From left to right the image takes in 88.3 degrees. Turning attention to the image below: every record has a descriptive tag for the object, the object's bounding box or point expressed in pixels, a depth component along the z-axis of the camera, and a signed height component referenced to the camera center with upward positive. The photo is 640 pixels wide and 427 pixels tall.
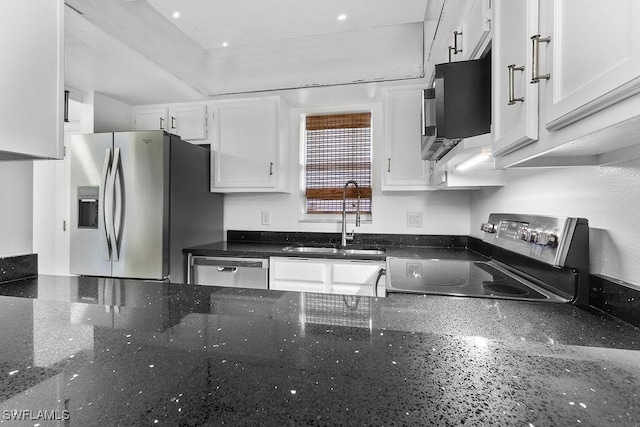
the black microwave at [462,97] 1.30 +0.46
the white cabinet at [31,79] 0.90 +0.38
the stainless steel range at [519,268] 1.10 -0.25
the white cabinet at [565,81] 0.57 +0.29
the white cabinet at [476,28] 1.24 +0.76
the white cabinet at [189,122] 3.01 +0.81
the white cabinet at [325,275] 2.43 -0.49
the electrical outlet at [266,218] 3.25 -0.08
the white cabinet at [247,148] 2.89 +0.55
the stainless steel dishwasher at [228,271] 2.59 -0.50
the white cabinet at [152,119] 3.08 +0.85
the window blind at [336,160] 3.12 +0.48
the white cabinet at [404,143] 2.65 +0.56
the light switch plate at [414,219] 2.96 -0.07
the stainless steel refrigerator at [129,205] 2.44 +0.03
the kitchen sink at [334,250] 2.67 -0.34
